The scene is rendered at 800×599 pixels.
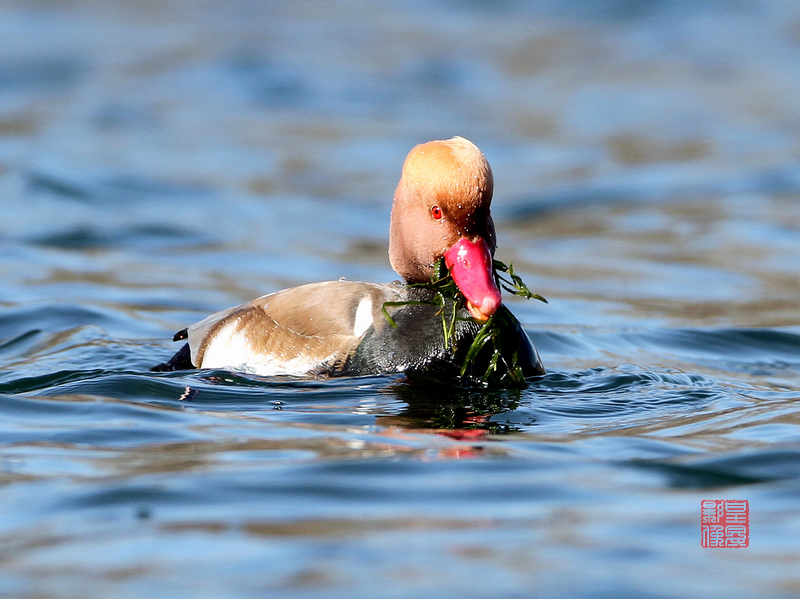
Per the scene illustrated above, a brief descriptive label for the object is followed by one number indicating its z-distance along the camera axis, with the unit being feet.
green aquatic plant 35.65
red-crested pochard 35.17
